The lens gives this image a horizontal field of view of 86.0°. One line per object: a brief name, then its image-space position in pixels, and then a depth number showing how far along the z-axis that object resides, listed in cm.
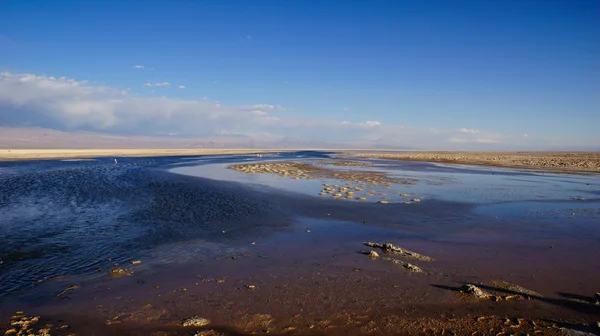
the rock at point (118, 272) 912
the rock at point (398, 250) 1067
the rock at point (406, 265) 951
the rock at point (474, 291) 789
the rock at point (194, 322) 657
